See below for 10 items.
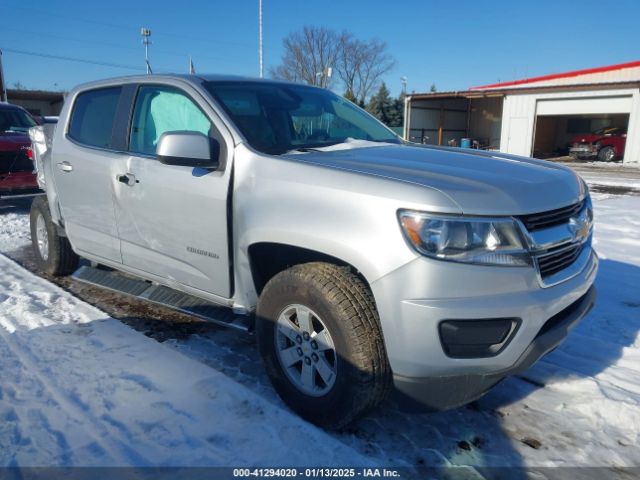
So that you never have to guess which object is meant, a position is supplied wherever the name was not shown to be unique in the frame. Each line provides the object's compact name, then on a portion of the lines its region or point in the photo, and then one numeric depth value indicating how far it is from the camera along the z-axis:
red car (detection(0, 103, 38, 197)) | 8.20
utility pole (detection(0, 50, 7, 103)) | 25.97
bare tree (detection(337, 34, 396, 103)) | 54.62
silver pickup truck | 2.18
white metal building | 23.47
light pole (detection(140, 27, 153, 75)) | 34.78
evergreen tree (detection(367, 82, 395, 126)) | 53.06
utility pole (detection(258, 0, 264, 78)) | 30.11
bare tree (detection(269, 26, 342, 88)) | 47.84
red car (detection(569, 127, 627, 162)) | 24.52
